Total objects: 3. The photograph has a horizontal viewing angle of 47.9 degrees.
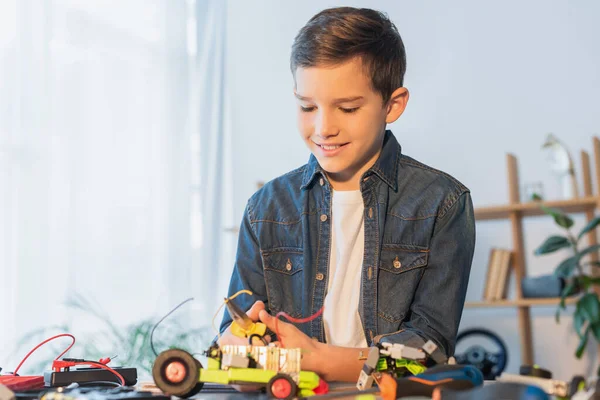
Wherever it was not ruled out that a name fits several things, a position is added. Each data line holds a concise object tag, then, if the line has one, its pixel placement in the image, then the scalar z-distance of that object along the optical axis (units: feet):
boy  3.91
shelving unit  10.54
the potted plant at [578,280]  9.79
